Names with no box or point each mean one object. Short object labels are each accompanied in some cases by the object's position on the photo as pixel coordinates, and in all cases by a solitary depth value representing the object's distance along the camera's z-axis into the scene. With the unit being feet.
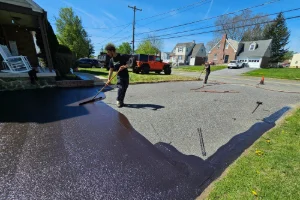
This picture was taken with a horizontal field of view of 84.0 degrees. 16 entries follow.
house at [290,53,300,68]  165.58
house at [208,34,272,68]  111.55
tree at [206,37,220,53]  166.03
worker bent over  15.52
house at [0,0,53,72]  20.31
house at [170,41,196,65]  159.84
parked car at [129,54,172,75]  46.88
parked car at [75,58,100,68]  69.41
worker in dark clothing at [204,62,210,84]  35.79
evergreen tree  122.93
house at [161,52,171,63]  220.84
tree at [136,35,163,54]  168.67
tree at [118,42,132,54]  195.33
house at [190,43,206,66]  150.00
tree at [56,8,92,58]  102.37
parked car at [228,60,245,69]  100.53
